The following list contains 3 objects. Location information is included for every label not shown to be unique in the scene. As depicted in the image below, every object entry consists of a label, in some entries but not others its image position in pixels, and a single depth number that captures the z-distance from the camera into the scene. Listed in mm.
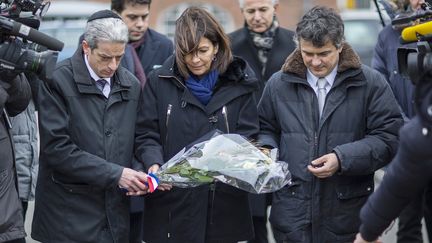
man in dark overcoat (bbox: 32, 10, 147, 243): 10609
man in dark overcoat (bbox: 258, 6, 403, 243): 10633
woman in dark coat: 10898
